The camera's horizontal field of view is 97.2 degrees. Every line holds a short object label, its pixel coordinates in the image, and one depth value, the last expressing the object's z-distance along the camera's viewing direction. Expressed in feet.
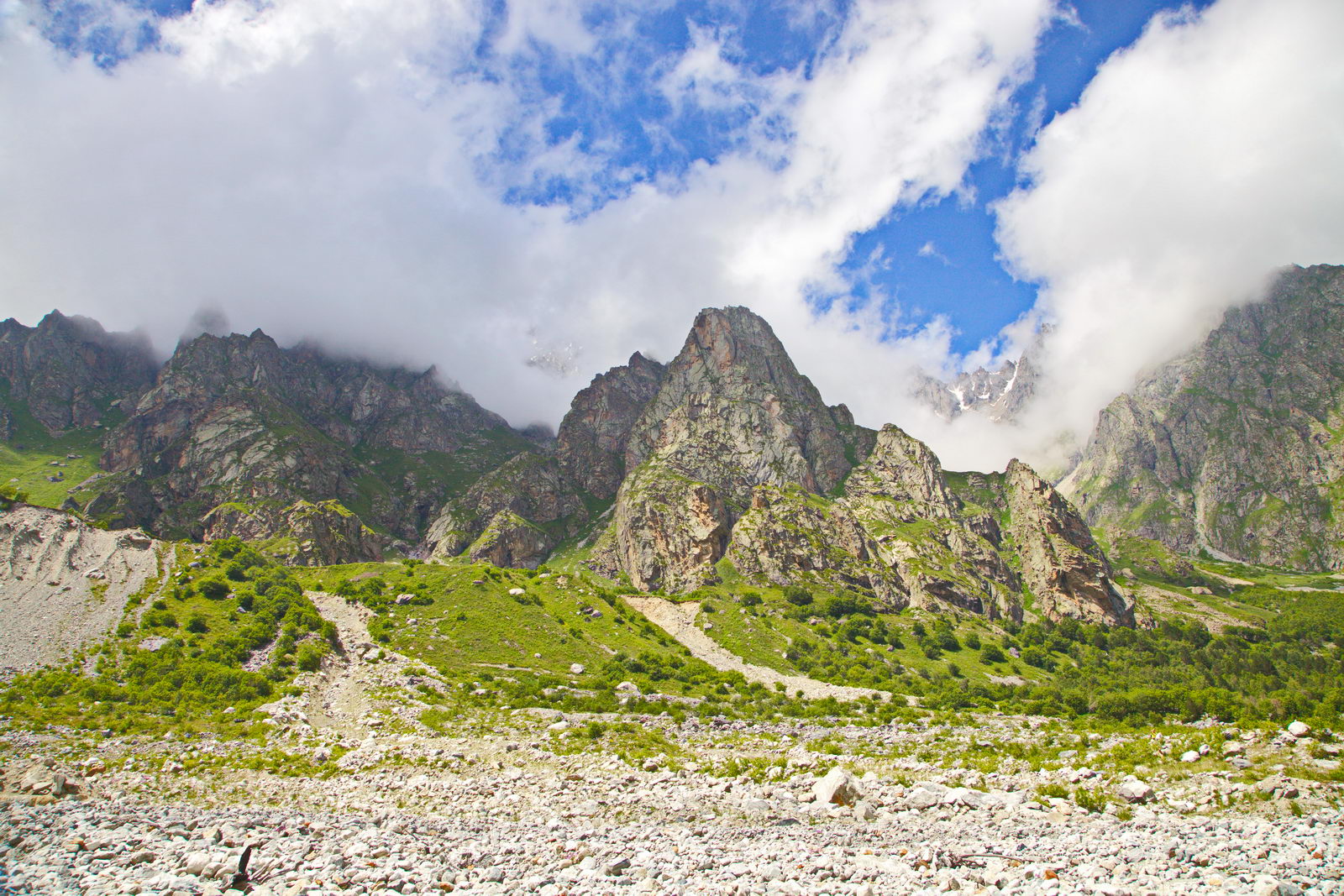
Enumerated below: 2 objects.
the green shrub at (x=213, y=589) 253.03
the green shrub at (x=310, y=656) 185.26
